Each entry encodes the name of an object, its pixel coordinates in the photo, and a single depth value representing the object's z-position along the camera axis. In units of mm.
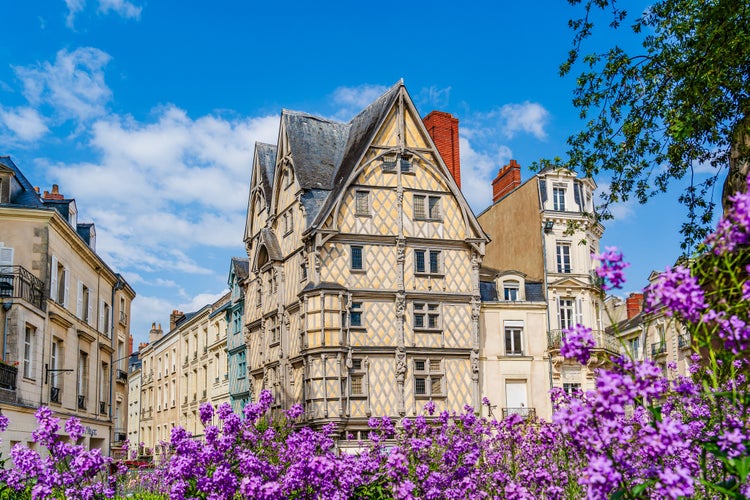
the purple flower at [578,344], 3744
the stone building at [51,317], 19969
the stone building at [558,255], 29516
